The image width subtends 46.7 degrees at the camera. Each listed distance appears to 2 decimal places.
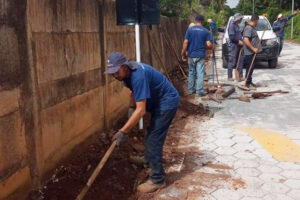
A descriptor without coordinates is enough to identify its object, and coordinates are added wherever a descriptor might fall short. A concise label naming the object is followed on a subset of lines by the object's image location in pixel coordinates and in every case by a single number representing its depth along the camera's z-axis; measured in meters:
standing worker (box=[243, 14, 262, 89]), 9.39
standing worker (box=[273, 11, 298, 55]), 15.76
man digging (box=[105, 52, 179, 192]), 3.67
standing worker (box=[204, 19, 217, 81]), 12.27
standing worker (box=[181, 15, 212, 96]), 8.64
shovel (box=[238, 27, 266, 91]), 9.23
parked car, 12.62
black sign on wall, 5.59
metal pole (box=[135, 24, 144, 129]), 5.86
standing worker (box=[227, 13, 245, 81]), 10.58
